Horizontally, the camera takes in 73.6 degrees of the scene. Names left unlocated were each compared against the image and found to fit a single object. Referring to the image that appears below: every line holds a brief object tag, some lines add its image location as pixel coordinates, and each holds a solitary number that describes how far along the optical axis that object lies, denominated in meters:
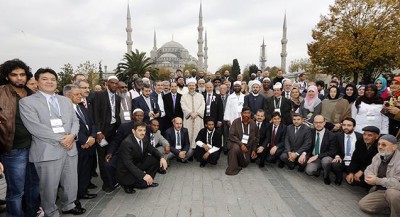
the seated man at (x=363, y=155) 4.54
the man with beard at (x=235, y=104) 7.17
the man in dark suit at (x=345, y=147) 5.13
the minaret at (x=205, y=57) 78.04
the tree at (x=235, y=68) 41.11
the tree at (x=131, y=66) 31.53
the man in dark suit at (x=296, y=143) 5.67
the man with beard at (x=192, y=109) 6.95
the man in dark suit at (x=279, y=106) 6.81
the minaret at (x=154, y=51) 97.06
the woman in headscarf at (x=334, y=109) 6.00
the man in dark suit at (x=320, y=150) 5.26
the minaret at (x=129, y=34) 52.84
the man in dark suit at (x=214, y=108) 7.14
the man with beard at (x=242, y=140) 5.88
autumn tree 19.45
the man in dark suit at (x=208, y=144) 6.14
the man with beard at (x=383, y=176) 3.74
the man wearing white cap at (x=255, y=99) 7.03
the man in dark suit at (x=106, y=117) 4.82
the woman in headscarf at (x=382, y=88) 6.22
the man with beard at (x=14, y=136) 3.09
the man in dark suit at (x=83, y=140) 4.21
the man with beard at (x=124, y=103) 5.76
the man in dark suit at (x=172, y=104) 7.15
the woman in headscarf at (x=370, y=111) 5.38
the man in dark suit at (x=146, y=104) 6.25
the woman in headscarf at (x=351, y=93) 6.19
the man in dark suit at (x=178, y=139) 6.28
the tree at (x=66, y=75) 24.39
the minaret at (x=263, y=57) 80.19
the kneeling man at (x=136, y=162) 4.51
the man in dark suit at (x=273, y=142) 6.16
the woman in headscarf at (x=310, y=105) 6.54
